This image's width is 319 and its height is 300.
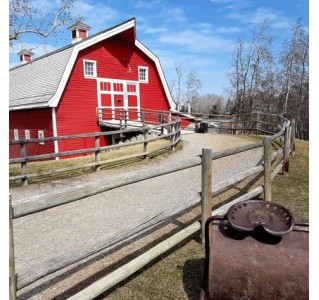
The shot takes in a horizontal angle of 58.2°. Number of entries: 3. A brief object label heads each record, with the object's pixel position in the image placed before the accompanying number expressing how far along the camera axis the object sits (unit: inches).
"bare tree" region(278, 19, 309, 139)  1300.4
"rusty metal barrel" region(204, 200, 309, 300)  95.7
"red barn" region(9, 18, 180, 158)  647.3
